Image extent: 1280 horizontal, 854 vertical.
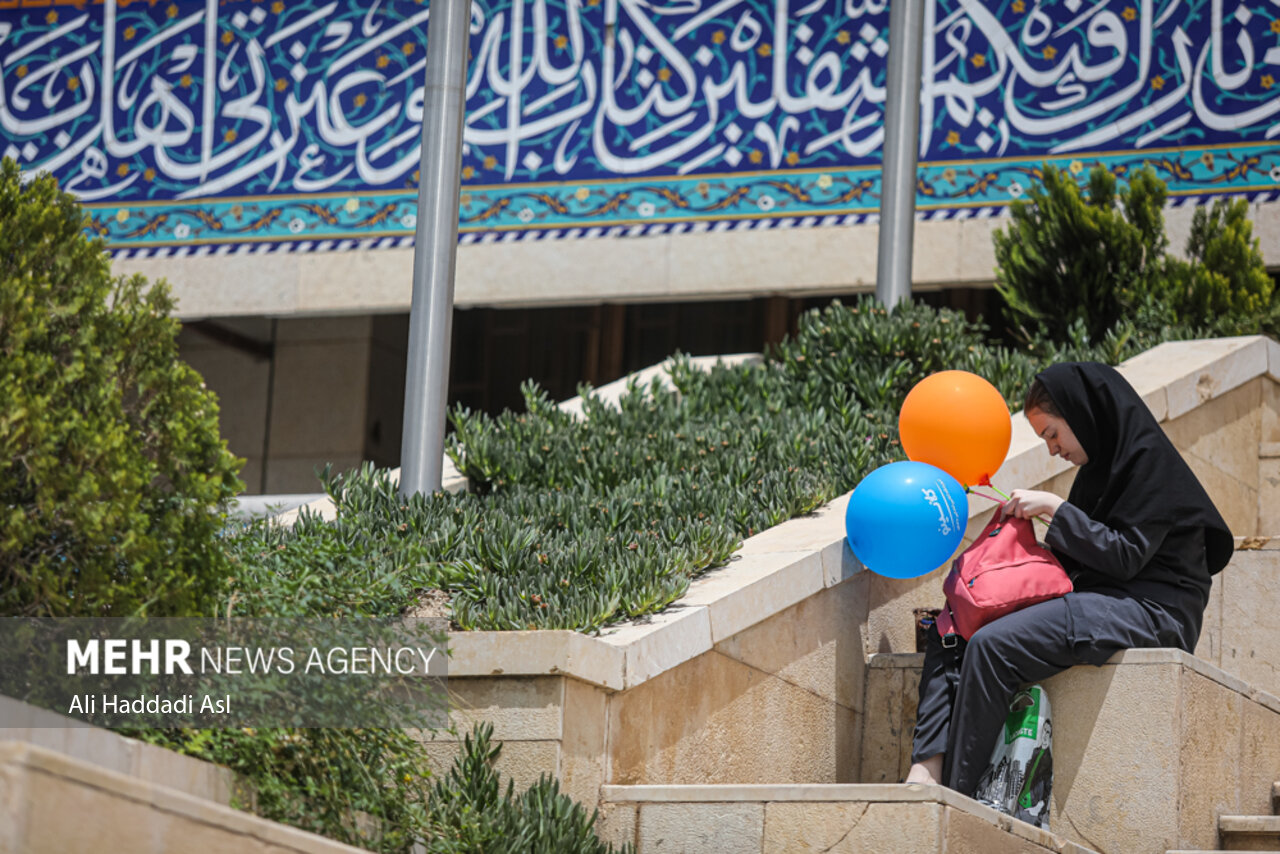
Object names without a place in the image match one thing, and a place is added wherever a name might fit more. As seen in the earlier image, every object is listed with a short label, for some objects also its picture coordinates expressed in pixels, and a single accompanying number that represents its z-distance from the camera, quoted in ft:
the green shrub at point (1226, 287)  54.13
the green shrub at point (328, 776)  24.67
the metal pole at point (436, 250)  42.01
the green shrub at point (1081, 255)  56.49
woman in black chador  29.48
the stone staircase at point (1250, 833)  29.63
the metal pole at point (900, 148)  55.11
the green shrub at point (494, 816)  26.84
